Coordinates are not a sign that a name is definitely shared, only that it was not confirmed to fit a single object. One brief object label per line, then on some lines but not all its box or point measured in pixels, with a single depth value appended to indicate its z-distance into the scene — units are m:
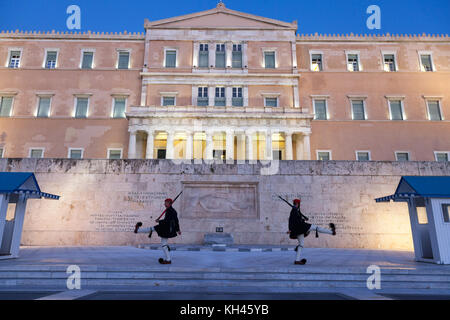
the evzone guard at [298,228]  7.29
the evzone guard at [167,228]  7.14
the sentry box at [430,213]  7.92
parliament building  28.78
